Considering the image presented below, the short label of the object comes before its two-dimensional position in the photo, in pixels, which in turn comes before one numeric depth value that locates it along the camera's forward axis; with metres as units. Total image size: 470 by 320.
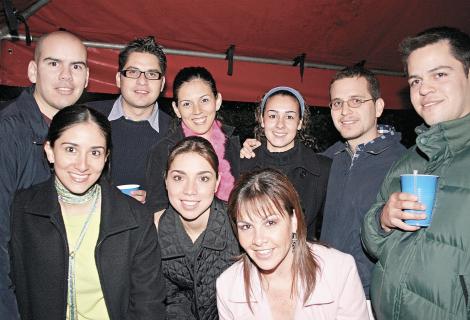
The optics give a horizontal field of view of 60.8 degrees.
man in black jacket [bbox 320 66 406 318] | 2.97
